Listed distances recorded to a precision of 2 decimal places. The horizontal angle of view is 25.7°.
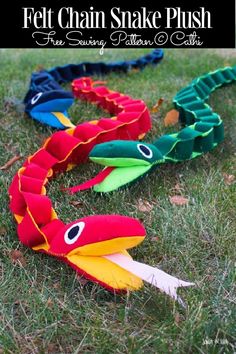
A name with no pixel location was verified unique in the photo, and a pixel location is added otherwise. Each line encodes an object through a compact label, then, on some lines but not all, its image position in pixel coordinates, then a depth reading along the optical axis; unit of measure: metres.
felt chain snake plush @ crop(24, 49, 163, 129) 2.52
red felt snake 1.32
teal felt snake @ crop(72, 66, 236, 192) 1.82
